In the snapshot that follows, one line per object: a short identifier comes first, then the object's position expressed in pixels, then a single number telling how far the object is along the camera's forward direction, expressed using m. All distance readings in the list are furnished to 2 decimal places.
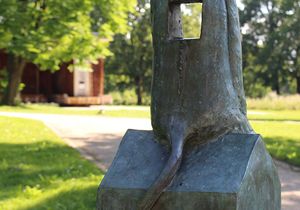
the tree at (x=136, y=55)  40.47
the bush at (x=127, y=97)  41.83
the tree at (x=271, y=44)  46.62
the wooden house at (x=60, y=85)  30.17
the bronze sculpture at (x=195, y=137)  3.20
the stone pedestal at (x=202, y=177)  3.12
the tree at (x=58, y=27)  13.97
